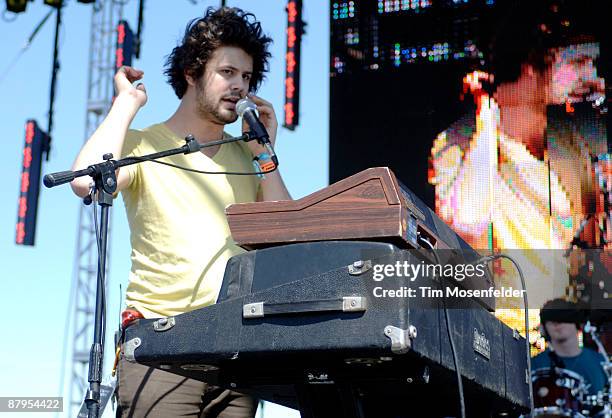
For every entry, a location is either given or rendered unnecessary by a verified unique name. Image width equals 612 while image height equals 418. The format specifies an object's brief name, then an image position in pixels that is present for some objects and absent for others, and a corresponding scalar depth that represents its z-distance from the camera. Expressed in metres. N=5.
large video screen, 7.63
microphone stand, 3.92
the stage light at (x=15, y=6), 11.31
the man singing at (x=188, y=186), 4.49
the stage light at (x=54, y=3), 11.70
